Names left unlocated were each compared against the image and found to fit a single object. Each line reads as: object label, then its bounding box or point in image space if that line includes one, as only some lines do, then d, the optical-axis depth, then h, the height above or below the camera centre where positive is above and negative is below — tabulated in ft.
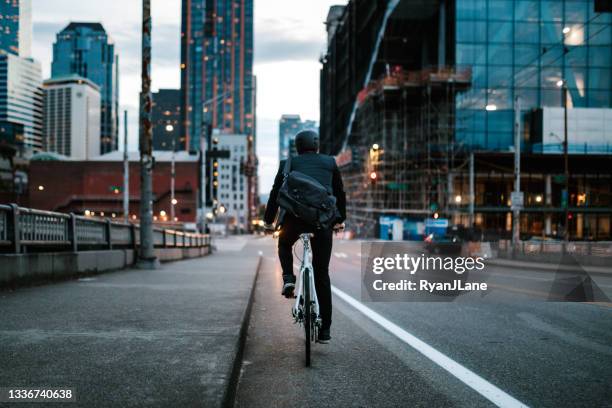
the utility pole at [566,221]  100.48 -3.54
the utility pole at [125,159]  119.55 +8.77
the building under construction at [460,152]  156.25 +13.57
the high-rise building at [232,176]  597.52 +24.68
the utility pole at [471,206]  134.70 -1.20
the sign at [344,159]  206.00 +16.11
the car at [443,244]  97.09 -7.48
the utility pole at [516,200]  87.76 +0.07
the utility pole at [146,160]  51.67 +3.56
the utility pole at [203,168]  128.12 +7.72
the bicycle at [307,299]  16.38 -2.91
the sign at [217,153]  98.44 +8.06
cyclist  17.58 -0.83
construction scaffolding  154.40 +17.53
